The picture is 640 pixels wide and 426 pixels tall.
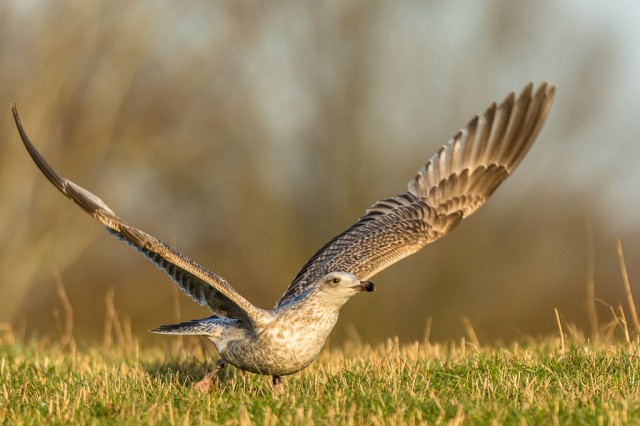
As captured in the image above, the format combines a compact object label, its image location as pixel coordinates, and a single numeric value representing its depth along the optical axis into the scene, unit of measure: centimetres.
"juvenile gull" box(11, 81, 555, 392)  1343
